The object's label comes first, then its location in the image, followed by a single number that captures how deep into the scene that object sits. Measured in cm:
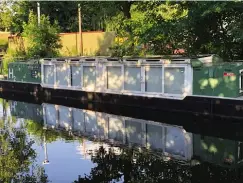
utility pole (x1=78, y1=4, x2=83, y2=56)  2518
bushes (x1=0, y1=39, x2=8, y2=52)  3975
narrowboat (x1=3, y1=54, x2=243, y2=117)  1328
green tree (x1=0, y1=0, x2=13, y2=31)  3480
